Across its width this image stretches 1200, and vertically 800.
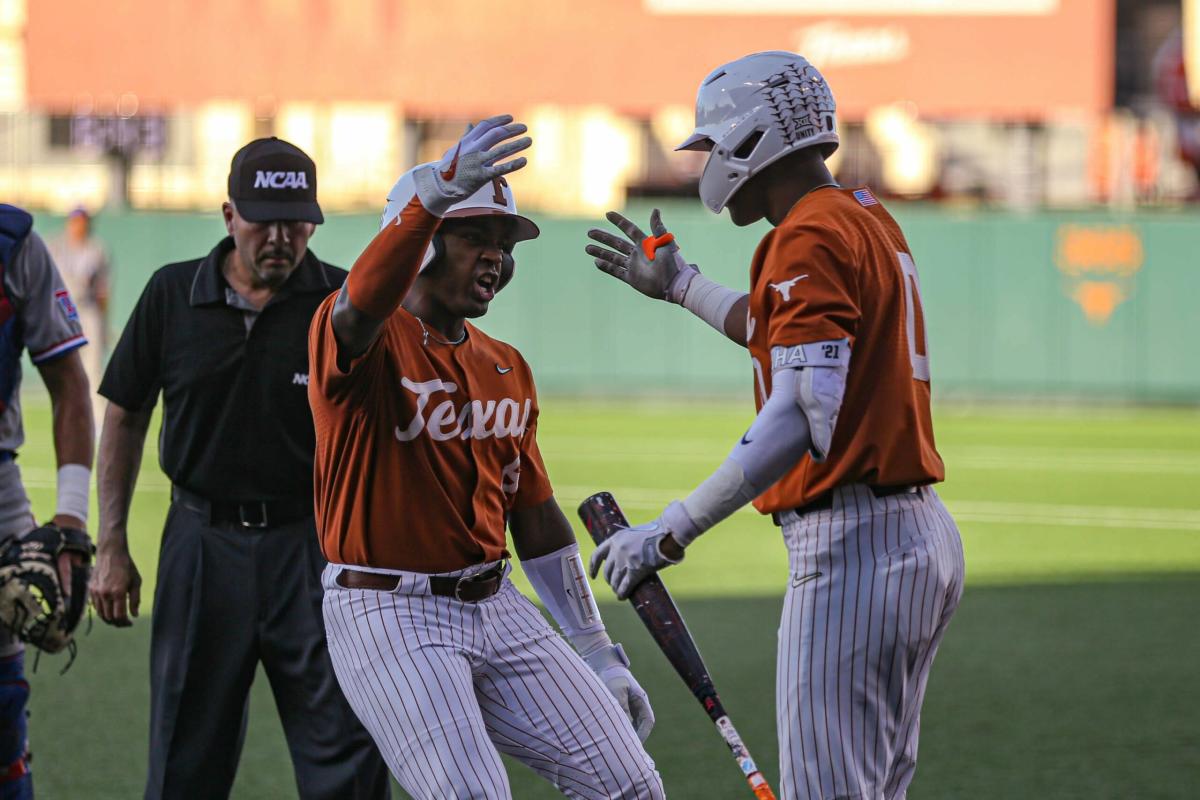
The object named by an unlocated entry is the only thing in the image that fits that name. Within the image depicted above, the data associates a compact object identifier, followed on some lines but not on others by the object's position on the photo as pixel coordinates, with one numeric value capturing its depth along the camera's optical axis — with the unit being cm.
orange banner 5662
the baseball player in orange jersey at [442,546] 839
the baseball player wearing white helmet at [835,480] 809
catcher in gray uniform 1032
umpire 1084
